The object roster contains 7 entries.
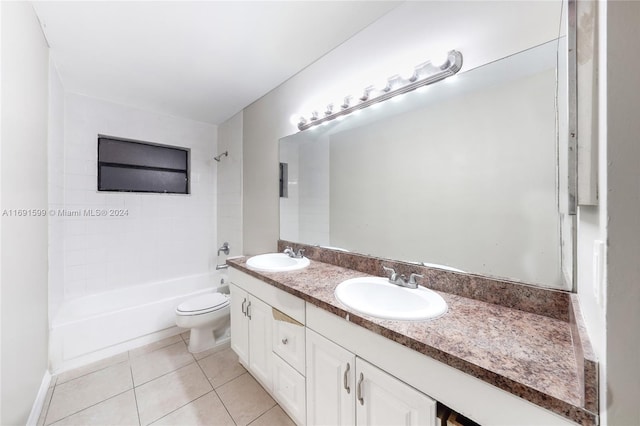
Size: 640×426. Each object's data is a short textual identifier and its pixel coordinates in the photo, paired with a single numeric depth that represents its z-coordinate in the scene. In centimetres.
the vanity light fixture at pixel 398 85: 111
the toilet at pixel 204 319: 199
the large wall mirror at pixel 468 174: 92
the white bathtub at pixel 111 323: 184
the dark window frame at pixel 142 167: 245
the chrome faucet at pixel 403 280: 117
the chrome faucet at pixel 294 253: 187
